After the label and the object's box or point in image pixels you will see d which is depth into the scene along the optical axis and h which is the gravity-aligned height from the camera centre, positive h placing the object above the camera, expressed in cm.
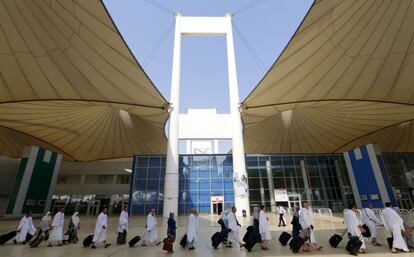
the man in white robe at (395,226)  666 -48
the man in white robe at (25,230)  913 -56
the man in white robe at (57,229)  854 -49
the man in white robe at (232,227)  783 -49
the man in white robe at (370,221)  798 -39
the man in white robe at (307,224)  706 -40
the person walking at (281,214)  1341 -19
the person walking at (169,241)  716 -81
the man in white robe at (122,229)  861 -53
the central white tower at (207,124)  2370 +921
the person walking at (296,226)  737 -48
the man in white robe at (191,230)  765 -55
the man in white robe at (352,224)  681 -42
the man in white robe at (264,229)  741 -54
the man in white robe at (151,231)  838 -61
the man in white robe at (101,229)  816 -50
